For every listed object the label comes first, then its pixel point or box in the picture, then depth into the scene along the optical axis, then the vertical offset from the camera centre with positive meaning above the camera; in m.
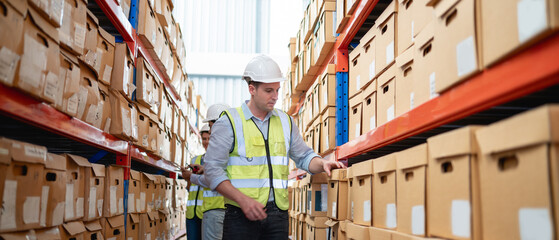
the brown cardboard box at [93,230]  2.77 -0.28
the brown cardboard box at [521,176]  1.01 +0.04
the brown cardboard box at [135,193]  3.76 -0.06
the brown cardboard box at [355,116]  2.87 +0.47
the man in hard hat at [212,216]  3.84 -0.24
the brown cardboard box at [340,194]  2.79 -0.03
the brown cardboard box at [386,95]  2.28 +0.48
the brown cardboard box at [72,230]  2.41 -0.25
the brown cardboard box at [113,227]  3.14 -0.29
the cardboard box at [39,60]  1.85 +0.53
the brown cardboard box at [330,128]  3.38 +0.45
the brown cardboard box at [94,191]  2.80 -0.04
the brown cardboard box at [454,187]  1.35 +0.02
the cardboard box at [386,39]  2.32 +0.79
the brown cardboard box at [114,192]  3.14 -0.05
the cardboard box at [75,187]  2.51 -0.02
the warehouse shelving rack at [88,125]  1.86 +0.31
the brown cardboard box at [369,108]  2.55 +0.47
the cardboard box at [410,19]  1.98 +0.77
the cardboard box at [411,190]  1.68 +0.00
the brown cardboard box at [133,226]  3.76 -0.34
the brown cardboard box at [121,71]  3.26 +0.81
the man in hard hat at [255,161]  2.55 +0.15
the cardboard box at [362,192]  2.31 -0.01
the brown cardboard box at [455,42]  1.39 +0.48
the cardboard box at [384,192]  2.02 -0.01
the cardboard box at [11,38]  1.69 +0.54
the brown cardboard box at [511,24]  1.04 +0.42
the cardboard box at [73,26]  2.29 +0.81
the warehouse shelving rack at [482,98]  1.10 +0.29
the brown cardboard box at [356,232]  2.23 -0.21
